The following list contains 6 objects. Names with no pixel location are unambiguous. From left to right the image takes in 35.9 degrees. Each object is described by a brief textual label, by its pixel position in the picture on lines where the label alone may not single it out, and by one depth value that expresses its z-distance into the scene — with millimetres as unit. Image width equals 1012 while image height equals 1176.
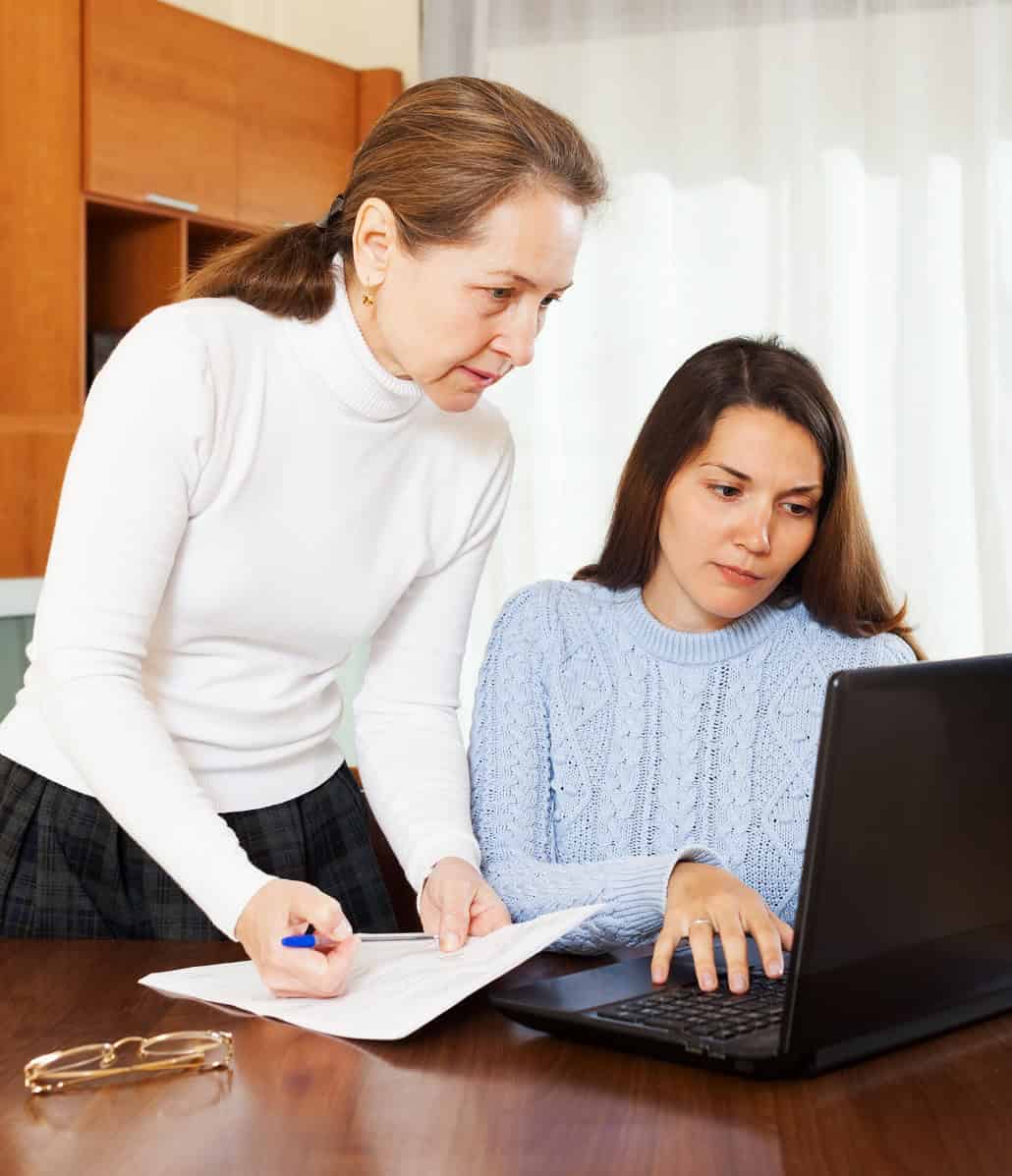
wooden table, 776
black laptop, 838
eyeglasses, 867
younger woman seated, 1564
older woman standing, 1182
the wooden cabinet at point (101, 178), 3344
